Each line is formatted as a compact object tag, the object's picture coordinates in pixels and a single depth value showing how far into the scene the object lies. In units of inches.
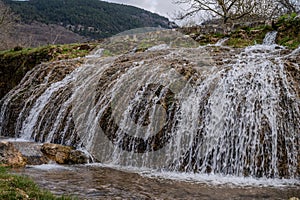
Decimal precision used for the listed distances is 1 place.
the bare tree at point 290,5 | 940.9
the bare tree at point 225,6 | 783.7
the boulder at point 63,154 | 335.8
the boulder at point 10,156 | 300.4
